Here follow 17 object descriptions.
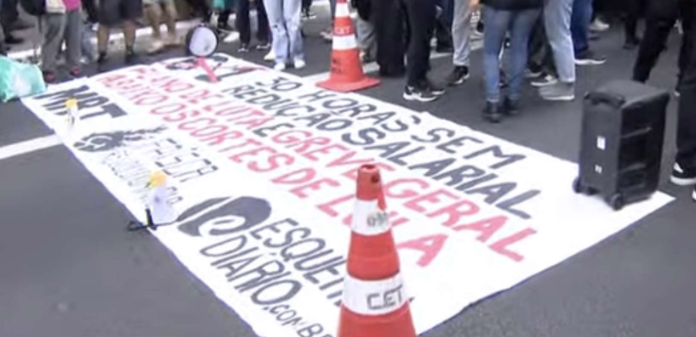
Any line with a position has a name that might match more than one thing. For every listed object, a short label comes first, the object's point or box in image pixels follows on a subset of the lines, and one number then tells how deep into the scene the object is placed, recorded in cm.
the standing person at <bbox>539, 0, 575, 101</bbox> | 601
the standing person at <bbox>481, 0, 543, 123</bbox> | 554
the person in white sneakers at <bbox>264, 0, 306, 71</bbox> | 751
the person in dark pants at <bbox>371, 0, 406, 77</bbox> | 702
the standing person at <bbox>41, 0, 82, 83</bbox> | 748
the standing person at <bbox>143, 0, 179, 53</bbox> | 861
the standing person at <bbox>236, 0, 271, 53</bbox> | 834
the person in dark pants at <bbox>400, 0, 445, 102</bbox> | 623
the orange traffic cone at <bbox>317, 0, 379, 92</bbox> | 683
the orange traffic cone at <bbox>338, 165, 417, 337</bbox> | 302
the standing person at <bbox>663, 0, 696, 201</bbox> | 458
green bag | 724
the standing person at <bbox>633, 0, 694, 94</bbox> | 486
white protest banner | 386
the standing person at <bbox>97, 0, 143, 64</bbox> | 793
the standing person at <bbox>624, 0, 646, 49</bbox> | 748
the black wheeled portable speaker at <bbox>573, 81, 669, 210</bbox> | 429
